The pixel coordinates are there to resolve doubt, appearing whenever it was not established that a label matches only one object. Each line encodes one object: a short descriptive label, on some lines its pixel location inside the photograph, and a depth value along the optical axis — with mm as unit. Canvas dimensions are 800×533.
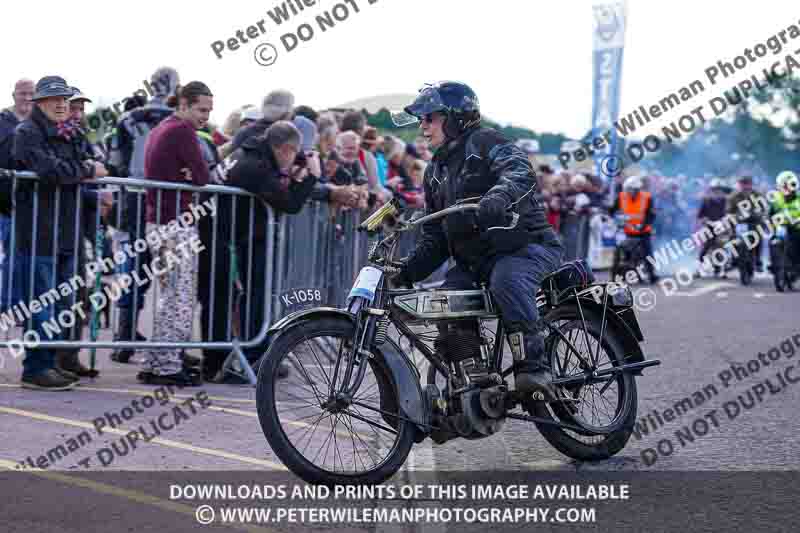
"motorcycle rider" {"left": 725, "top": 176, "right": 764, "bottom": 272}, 23781
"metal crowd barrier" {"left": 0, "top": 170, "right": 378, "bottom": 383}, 8039
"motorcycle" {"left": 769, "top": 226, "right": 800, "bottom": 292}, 21047
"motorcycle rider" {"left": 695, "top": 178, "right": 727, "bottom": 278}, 26609
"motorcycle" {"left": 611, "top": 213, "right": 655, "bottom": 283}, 21531
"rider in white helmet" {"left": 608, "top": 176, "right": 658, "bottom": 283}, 21609
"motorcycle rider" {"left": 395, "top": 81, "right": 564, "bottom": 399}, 5734
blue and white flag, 24797
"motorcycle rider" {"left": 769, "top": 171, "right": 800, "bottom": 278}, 21594
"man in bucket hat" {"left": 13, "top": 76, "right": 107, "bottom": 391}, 7914
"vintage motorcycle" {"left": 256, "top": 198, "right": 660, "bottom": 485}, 5285
